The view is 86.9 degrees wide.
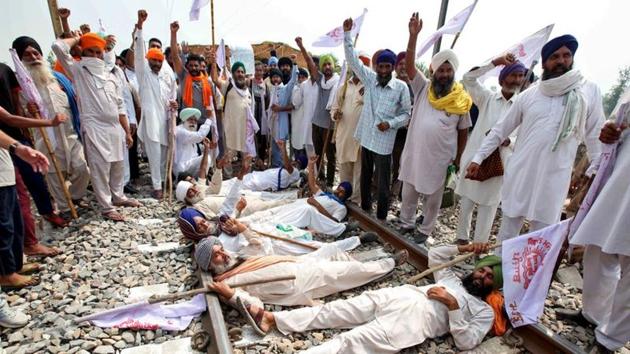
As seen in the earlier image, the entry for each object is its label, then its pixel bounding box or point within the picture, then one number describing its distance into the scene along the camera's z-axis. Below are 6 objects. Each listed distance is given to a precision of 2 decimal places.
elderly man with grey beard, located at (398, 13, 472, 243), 3.90
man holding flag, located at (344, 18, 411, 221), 4.51
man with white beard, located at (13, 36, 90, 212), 3.96
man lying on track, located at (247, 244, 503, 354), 2.48
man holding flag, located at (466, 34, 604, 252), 2.95
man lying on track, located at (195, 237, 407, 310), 3.02
